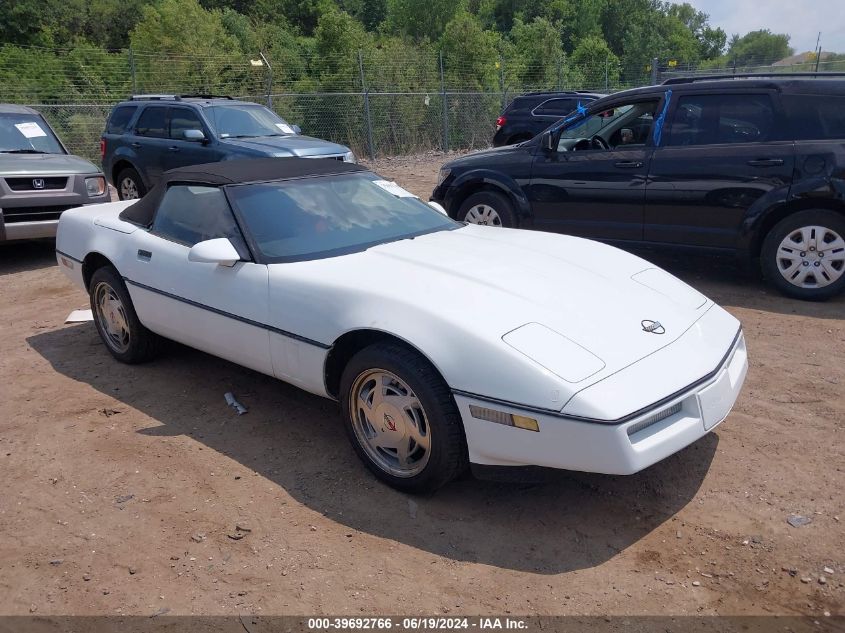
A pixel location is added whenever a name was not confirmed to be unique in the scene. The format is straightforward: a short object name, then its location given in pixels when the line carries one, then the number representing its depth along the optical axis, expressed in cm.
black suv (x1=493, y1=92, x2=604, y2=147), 1519
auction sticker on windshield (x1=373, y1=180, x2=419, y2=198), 488
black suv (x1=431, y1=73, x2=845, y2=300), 609
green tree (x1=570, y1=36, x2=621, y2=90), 3145
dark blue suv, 1037
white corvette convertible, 303
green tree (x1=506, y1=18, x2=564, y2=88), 2773
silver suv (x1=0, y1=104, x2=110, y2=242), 833
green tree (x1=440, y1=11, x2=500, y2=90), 2466
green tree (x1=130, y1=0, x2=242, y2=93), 2044
